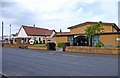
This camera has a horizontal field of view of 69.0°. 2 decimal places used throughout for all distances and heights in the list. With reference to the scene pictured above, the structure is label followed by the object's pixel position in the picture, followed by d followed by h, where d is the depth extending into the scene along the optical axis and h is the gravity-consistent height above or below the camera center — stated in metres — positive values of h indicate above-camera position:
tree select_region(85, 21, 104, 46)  17.65 +1.85
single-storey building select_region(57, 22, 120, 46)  16.87 +0.58
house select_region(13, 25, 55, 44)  29.67 +1.65
